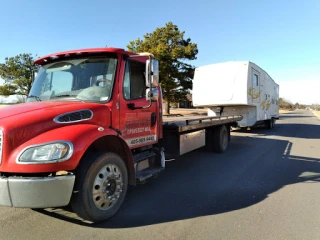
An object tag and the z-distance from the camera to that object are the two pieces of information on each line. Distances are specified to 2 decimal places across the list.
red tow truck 3.01
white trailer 11.93
